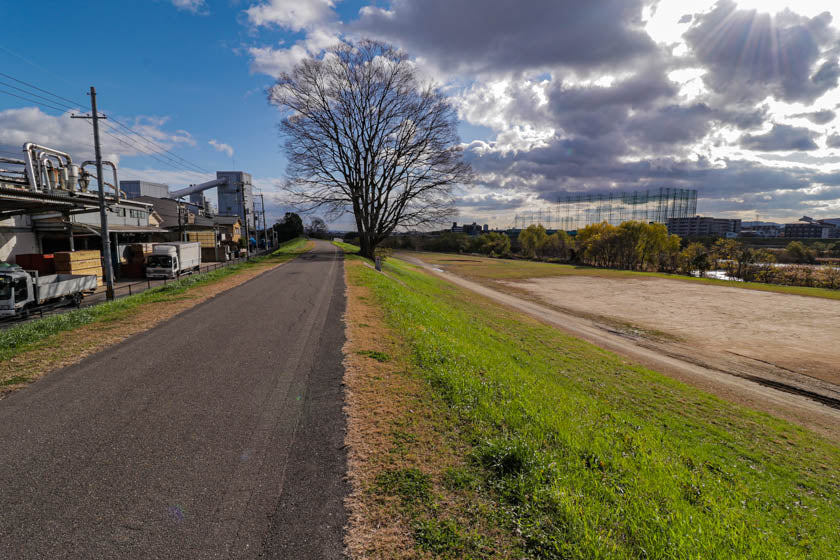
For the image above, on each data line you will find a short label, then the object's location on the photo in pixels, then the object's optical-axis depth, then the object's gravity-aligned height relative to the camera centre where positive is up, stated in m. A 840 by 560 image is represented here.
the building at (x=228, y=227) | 68.69 +4.44
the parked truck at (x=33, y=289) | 13.65 -1.89
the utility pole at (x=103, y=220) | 17.27 +1.46
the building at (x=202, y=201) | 81.36 +12.00
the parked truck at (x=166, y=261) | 28.44 -1.06
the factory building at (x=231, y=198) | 113.00 +16.47
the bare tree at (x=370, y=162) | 35.78 +9.30
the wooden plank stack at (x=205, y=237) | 47.81 +1.54
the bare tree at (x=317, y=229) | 139.25 +7.96
